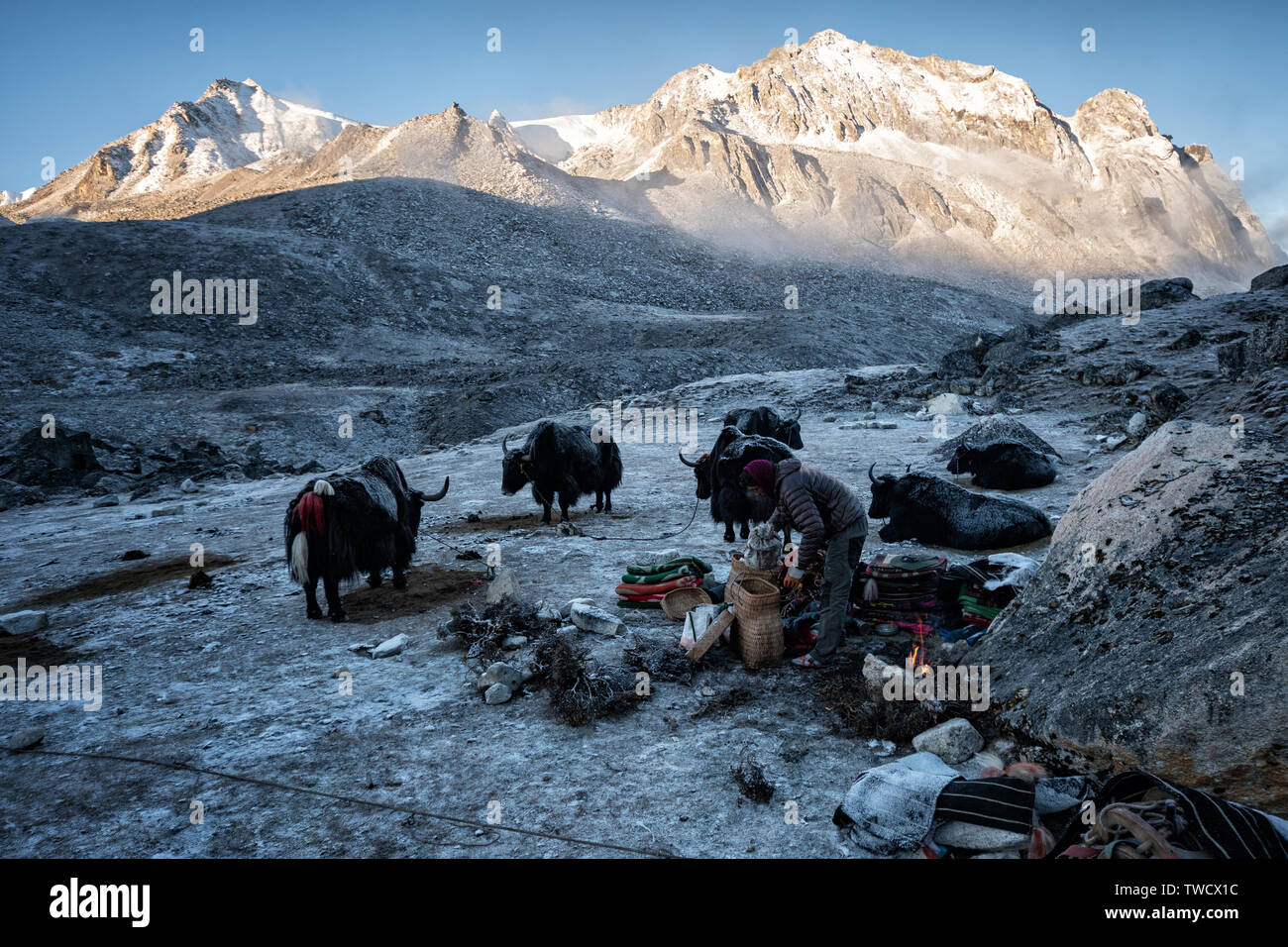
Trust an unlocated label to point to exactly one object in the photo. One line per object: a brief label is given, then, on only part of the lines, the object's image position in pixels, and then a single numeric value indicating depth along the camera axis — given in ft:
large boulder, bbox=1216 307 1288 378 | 28.12
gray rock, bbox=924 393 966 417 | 49.34
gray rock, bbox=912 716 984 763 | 11.05
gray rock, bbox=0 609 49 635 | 18.85
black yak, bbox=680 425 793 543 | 23.82
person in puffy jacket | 14.83
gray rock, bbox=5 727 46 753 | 12.83
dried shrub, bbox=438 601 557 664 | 16.26
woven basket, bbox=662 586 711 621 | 17.49
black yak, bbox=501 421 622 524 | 29.27
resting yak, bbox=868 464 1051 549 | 22.12
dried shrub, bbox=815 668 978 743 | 11.71
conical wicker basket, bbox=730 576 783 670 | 14.38
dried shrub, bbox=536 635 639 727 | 12.97
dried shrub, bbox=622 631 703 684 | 14.49
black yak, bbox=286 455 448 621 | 18.76
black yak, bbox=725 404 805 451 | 34.37
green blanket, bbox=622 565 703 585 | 18.84
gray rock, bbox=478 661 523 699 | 14.12
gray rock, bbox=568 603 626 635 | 16.87
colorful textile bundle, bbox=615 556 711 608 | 18.66
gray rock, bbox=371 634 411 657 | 16.65
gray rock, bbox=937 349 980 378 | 59.31
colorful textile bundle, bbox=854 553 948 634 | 16.26
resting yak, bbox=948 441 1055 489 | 29.17
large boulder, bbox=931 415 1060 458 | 30.58
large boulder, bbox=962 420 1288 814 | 8.87
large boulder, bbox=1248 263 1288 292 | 59.57
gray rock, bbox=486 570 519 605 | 19.00
